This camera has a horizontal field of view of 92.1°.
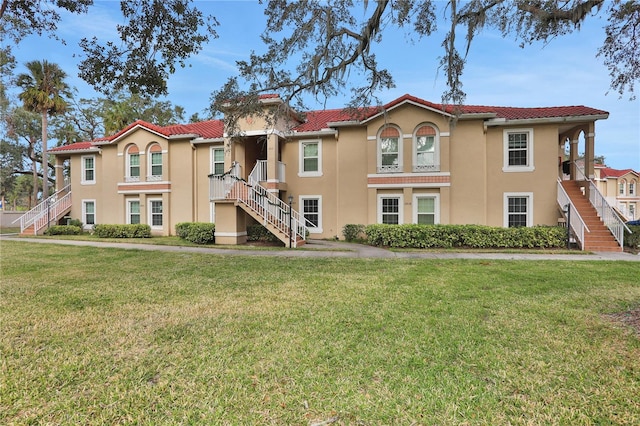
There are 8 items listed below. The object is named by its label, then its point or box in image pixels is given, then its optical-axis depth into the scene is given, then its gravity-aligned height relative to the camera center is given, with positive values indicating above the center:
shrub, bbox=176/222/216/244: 14.16 -0.99
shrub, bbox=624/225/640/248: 11.96 -1.11
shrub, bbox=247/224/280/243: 14.77 -1.10
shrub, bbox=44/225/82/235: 17.59 -1.02
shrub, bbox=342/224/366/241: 14.79 -1.02
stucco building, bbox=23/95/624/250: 13.53 +2.04
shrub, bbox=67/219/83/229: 18.72 -0.65
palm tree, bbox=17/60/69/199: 21.23 +8.80
